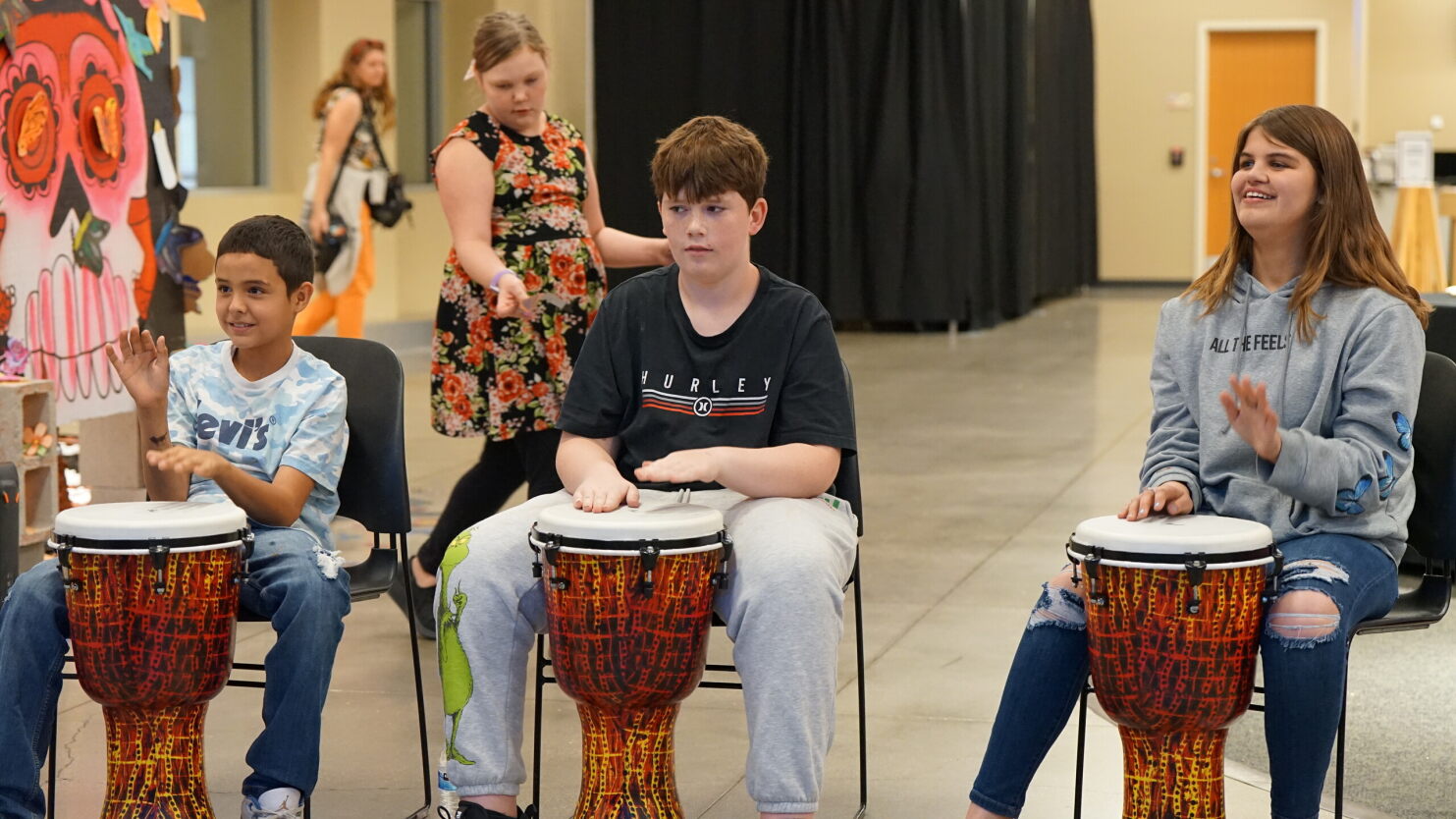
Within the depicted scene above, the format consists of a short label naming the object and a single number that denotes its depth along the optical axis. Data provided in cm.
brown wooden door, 1486
